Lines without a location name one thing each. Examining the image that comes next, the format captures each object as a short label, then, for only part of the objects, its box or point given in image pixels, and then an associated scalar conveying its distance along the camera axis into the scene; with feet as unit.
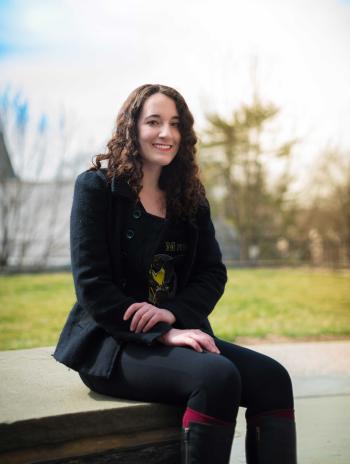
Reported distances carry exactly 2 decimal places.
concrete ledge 6.44
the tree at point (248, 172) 64.54
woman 6.39
